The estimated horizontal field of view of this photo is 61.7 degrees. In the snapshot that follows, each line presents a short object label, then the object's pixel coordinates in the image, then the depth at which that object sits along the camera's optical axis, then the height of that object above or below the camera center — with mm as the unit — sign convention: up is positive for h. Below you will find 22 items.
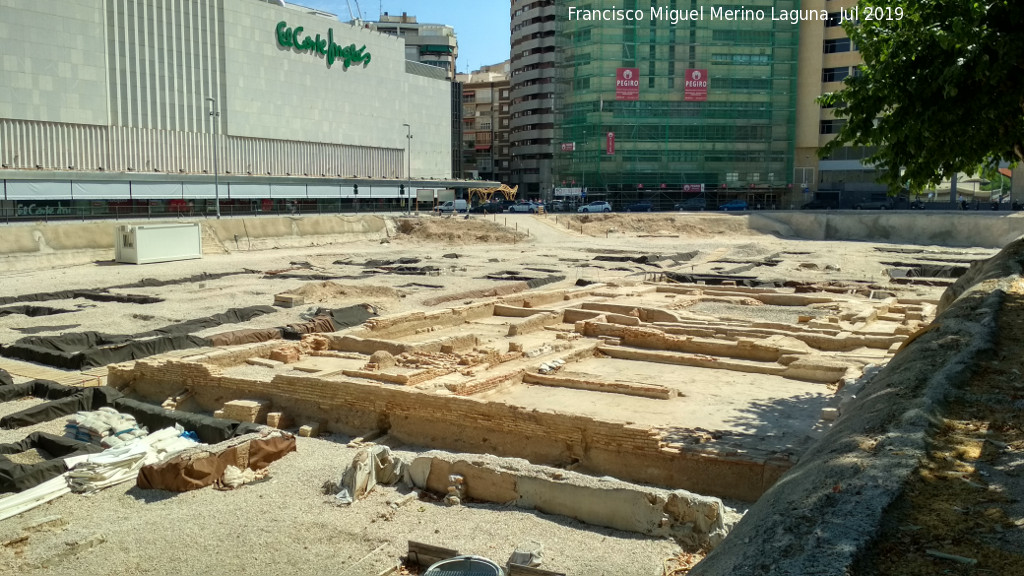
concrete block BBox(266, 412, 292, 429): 13141 -3616
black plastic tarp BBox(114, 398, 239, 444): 12109 -3437
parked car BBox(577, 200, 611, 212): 60688 -1202
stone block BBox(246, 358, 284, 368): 16172 -3317
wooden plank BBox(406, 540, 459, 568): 8023 -3439
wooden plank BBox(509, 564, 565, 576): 7465 -3319
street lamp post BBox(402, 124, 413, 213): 61962 +2359
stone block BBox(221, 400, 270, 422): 13391 -3520
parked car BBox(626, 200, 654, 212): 63531 -1229
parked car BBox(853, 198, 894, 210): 57494 -811
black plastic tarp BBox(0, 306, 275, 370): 16906 -3375
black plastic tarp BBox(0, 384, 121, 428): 12938 -3504
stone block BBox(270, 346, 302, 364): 16562 -3262
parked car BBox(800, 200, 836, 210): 61941 -904
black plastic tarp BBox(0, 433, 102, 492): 10047 -3495
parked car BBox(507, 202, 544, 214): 61800 -1350
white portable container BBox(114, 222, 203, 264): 33969 -2376
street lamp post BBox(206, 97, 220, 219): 42281 +3578
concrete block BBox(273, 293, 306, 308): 24375 -3272
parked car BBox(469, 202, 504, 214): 61075 -1467
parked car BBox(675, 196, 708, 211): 64000 -980
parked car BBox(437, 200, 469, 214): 61731 -1322
